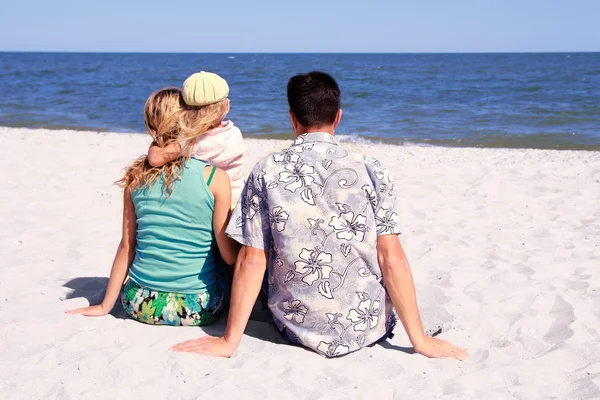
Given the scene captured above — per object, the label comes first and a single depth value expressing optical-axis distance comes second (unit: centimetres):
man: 261
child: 276
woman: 283
